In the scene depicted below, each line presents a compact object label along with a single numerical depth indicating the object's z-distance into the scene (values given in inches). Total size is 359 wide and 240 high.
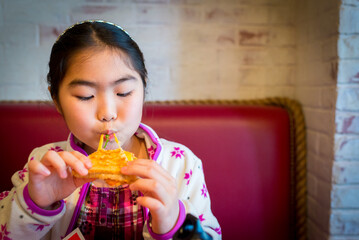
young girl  30.0
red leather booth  51.9
